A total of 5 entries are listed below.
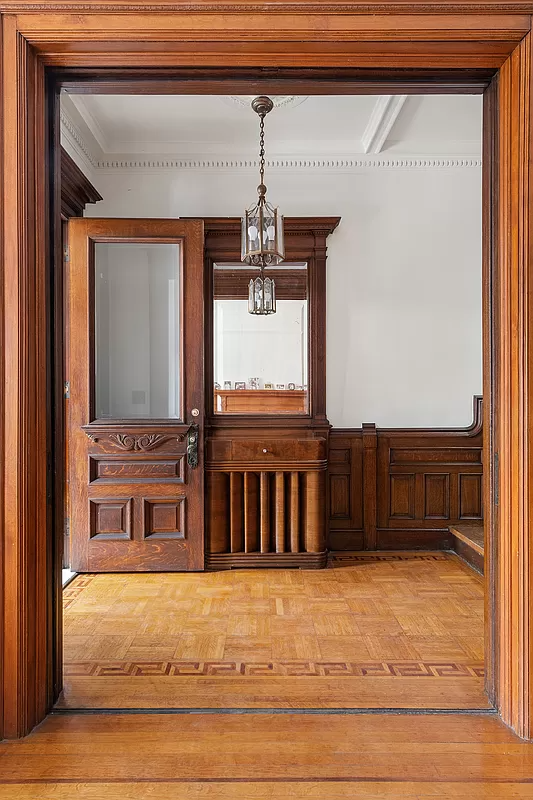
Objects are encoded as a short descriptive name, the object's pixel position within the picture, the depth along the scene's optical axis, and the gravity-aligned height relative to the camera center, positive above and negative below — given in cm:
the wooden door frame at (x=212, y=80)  174 +72
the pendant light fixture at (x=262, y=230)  317 +93
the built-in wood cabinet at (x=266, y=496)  356 -63
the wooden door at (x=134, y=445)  351 -30
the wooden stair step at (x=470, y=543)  341 -91
